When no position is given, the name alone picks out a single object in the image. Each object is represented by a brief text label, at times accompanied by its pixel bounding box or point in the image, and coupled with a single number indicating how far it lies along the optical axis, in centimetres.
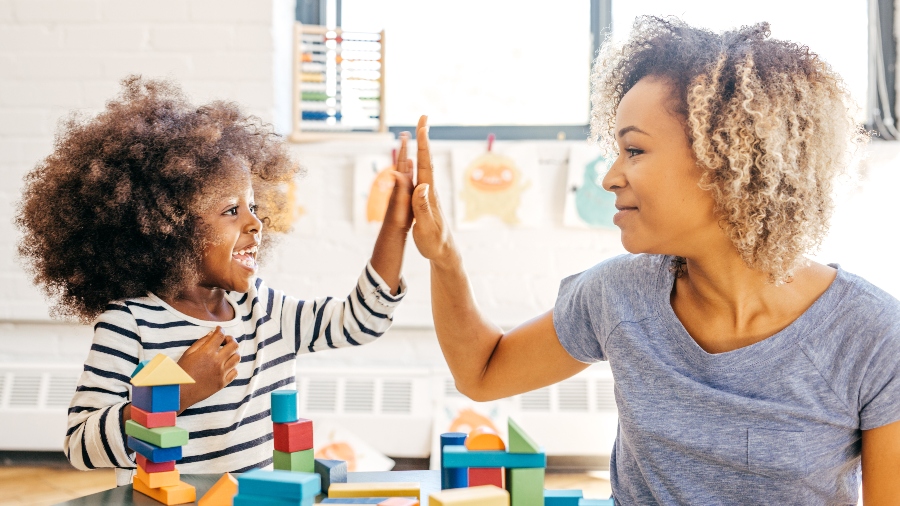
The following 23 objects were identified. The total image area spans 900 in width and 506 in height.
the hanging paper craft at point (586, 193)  236
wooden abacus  238
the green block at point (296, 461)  76
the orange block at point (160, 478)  79
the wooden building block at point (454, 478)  71
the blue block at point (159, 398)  79
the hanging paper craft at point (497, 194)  239
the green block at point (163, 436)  78
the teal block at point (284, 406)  76
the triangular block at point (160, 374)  79
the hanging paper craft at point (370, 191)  238
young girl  111
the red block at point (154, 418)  80
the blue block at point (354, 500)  68
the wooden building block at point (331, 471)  76
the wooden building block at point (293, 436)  76
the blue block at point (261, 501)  63
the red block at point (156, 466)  79
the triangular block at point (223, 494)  74
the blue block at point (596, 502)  61
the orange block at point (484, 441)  66
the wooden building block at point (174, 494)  78
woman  82
